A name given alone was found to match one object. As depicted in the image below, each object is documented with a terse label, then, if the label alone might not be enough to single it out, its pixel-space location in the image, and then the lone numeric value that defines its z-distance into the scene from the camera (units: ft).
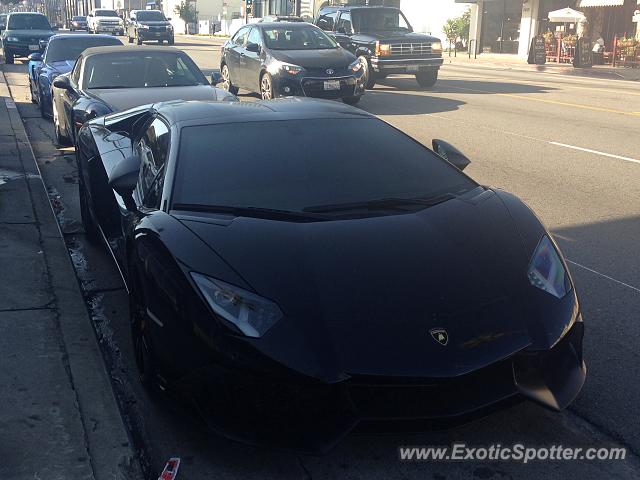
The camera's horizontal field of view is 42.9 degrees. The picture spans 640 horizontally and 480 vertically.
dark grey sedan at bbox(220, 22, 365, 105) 50.72
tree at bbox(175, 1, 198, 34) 293.64
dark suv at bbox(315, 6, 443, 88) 65.51
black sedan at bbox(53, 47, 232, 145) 32.07
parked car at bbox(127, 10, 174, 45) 145.58
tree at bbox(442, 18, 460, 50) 163.43
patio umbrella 120.06
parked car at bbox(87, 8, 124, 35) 163.32
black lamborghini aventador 10.39
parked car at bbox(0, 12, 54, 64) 94.63
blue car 46.21
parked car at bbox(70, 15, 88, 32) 182.29
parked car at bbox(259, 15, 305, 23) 81.34
